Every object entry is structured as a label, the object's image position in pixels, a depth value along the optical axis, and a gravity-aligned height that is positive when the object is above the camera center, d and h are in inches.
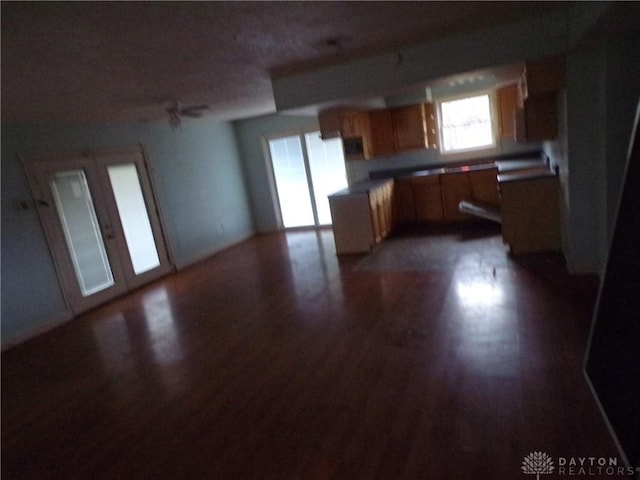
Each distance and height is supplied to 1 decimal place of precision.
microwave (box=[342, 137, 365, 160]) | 256.7 +2.2
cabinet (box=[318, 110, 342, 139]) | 232.1 +18.1
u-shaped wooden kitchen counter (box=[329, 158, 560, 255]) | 176.4 -36.0
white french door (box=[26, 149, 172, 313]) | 191.3 -15.2
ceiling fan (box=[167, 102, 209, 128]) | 172.3 +29.2
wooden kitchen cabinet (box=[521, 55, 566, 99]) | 137.5 +15.3
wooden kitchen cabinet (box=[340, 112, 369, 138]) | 236.8 +16.3
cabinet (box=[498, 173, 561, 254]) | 173.6 -39.2
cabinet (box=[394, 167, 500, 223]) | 240.8 -36.0
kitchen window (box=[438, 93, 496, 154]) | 254.1 +5.3
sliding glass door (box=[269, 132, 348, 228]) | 307.0 -13.0
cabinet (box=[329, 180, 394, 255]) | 221.3 -37.5
